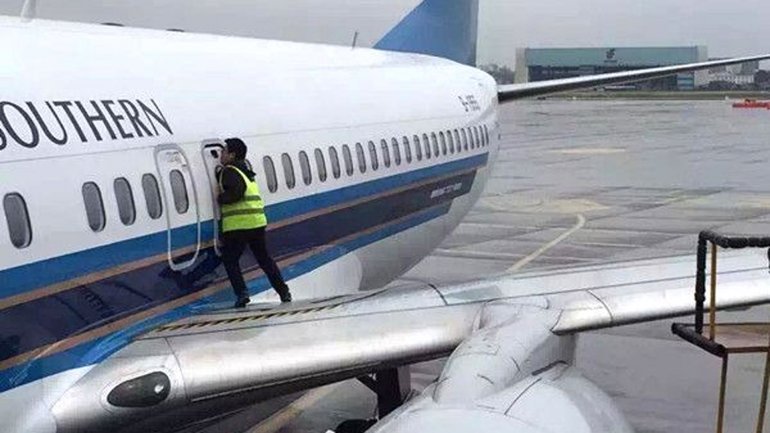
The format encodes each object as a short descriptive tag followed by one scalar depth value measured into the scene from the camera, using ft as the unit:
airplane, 22.29
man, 28.94
